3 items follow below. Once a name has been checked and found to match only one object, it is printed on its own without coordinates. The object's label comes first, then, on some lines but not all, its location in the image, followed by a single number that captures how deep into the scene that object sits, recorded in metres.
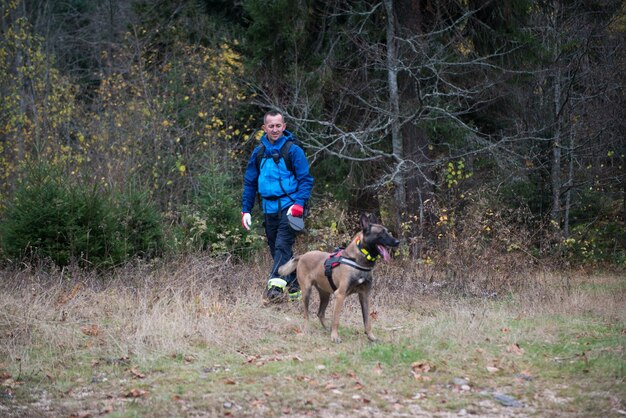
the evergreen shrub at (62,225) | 11.21
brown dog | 7.96
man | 9.07
